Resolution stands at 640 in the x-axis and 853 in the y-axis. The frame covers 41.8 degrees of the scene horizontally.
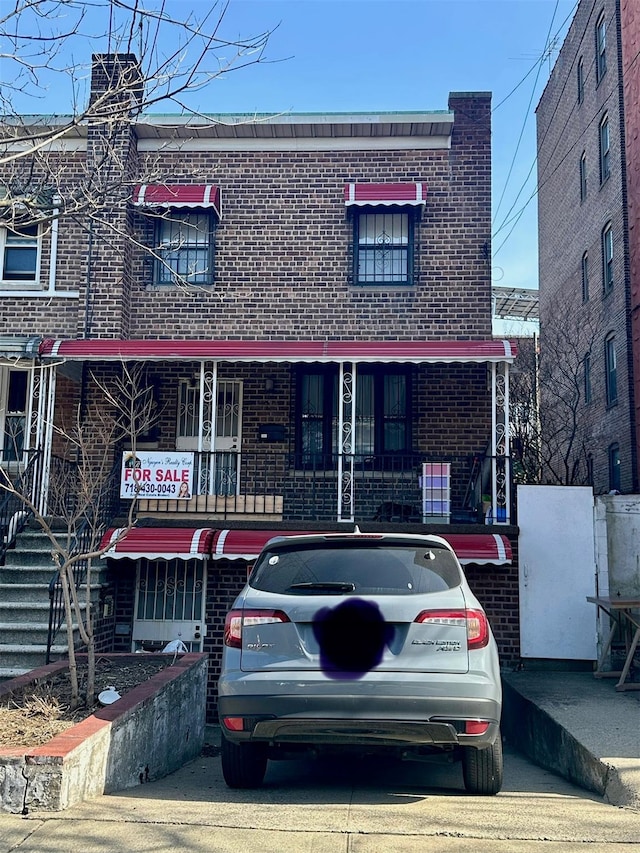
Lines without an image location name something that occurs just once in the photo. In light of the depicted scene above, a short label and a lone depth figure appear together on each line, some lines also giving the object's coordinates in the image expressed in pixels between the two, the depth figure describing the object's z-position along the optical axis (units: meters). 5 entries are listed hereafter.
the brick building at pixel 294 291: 12.60
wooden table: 8.62
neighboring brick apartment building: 18.48
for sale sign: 11.20
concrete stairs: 9.17
